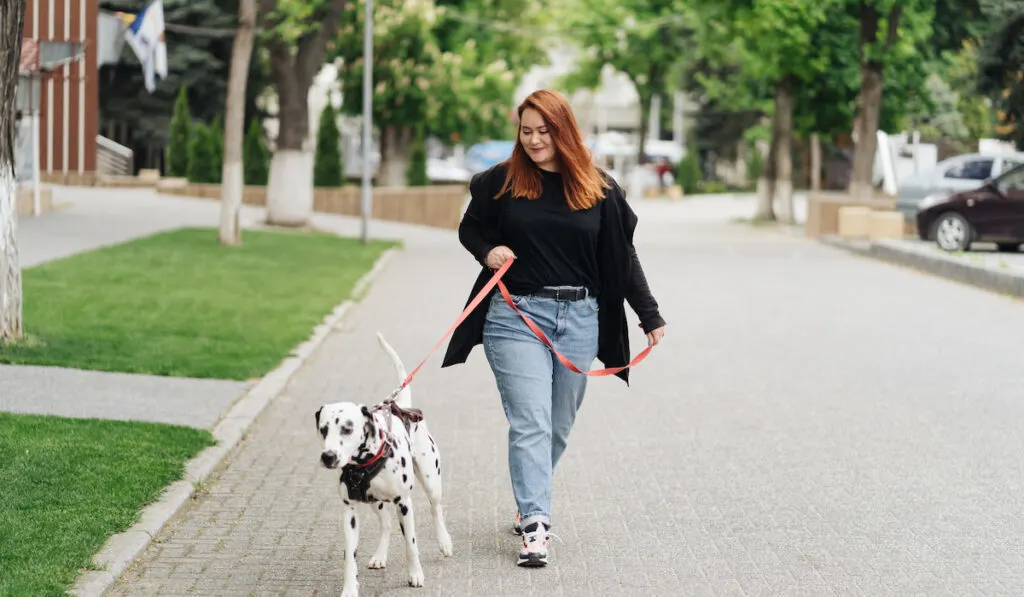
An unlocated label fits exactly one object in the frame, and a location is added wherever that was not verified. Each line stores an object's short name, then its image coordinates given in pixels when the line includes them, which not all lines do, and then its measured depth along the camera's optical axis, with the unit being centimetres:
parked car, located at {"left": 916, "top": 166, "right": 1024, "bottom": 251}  2977
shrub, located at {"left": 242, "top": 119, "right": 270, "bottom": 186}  4750
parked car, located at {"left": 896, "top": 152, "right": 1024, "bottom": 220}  3597
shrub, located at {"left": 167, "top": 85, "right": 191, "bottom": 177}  4991
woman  682
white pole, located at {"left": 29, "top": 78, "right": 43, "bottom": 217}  3119
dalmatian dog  584
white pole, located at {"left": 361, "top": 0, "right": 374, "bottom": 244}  3091
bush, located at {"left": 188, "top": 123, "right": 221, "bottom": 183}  4753
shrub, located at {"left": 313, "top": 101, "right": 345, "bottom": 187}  4666
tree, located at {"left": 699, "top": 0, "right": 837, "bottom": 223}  3956
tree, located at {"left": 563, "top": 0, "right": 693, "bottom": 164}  6150
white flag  2986
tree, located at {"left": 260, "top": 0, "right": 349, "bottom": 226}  3284
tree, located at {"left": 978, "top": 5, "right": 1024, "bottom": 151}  3544
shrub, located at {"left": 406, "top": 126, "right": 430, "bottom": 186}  4984
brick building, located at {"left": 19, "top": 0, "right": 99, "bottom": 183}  3451
